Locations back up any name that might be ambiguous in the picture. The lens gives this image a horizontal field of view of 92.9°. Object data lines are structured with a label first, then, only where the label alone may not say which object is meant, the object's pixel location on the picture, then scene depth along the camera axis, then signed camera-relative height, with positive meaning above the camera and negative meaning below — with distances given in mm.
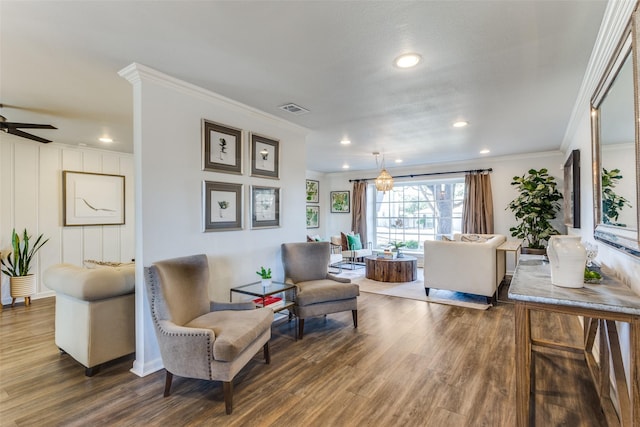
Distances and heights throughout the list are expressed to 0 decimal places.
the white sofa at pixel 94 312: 2424 -800
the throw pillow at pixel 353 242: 7133 -669
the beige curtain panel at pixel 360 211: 8078 +80
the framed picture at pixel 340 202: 8500 +348
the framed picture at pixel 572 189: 3389 +274
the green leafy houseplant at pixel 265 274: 3072 -599
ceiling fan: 3032 +959
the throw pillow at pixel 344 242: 7219 -673
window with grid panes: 7141 +40
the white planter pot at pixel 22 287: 4289 -998
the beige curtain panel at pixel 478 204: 6324 +186
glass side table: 2945 -760
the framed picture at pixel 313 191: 8361 +654
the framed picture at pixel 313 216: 8391 -46
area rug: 4380 -1286
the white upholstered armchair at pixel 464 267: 4203 -779
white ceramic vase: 1647 -270
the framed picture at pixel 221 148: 2900 +673
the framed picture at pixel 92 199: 4957 +306
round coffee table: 5680 -1057
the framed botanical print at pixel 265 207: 3402 +93
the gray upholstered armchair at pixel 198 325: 1996 -815
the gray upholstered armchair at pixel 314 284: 3202 -795
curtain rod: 6425 +923
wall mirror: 1442 +351
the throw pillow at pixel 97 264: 2875 -459
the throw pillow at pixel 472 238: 5779 -486
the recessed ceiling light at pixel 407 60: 2209 +1150
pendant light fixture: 5887 +621
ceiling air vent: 3230 +1162
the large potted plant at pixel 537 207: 5141 +95
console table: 1324 -493
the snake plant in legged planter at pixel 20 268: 4289 -734
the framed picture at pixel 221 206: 2898 +92
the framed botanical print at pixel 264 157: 3402 +677
